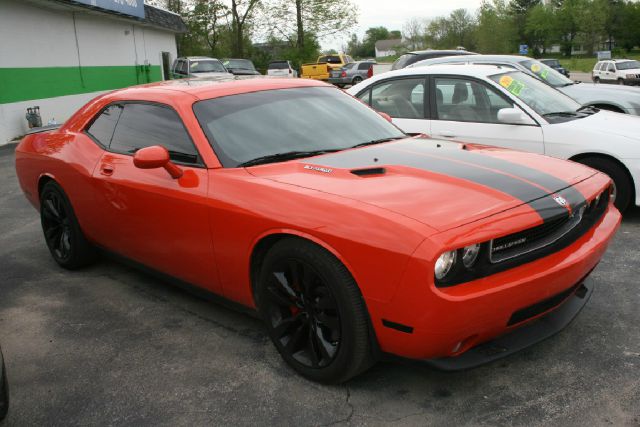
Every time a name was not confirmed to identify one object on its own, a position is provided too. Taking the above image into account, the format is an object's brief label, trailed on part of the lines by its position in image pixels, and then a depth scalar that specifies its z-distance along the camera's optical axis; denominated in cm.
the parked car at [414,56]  1378
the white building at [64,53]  1387
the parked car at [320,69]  3606
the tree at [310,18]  4425
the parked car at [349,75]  3231
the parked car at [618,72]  3062
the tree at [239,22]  4119
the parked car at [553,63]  3528
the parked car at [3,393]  239
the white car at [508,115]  533
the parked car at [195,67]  2241
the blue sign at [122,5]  1674
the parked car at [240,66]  2789
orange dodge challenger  245
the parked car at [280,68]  3241
